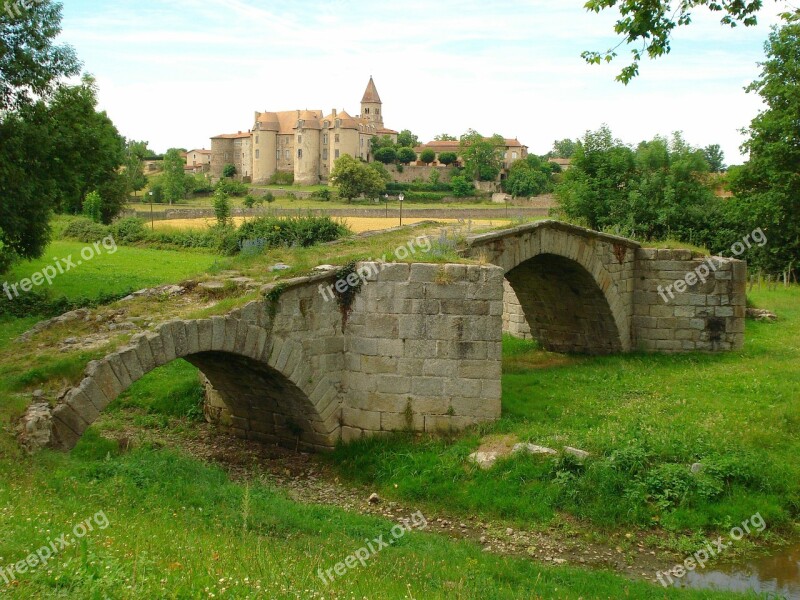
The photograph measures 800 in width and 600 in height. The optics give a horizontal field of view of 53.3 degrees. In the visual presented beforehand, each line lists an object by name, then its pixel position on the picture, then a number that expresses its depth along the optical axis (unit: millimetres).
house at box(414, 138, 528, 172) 113438
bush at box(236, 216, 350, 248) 23703
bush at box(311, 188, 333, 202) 77950
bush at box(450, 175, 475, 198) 92500
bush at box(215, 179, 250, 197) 79088
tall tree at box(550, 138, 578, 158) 138125
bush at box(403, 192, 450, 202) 86750
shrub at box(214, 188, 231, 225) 32469
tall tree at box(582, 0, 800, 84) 10109
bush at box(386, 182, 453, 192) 92375
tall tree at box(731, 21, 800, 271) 30734
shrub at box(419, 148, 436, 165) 109438
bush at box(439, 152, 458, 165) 108562
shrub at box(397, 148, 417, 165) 106875
